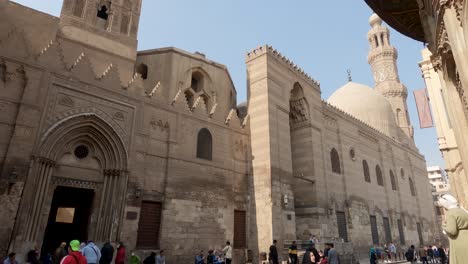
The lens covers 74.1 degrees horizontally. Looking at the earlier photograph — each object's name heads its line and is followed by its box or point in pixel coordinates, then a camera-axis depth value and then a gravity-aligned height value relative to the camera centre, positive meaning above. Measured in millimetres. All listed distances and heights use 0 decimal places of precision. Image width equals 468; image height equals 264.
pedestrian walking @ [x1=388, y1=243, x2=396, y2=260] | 19203 -497
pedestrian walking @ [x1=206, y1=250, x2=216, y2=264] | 11133 -697
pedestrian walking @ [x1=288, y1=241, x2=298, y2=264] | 11473 -495
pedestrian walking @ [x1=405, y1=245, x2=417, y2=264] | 16506 -662
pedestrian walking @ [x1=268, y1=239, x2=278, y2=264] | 11248 -533
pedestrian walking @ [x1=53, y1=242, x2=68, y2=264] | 8930 -442
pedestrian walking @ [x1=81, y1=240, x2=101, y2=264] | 6371 -341
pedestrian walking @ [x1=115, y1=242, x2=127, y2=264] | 8952 -494
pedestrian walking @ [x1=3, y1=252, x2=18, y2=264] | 7641 -563
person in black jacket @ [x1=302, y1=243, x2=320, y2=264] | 6191 -316
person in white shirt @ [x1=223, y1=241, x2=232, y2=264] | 11414 -528
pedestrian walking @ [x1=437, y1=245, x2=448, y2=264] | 14445 -612
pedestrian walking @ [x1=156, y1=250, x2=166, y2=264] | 9945 -629
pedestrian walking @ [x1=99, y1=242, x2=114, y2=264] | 8617 -434
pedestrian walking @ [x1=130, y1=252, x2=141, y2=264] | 9289 -620
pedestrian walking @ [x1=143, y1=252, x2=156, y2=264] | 9641 -662
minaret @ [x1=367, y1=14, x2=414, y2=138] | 35125 +19587
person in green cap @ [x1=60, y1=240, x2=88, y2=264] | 3730 -229
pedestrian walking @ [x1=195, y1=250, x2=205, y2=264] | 10727 -708
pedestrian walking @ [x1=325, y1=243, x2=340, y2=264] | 6906 -349
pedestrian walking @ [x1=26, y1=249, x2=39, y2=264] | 8591 -566
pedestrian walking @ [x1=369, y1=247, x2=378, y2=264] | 13481 -649
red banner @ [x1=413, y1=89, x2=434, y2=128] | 18938 +7845
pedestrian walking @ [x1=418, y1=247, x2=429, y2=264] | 13920 -634
